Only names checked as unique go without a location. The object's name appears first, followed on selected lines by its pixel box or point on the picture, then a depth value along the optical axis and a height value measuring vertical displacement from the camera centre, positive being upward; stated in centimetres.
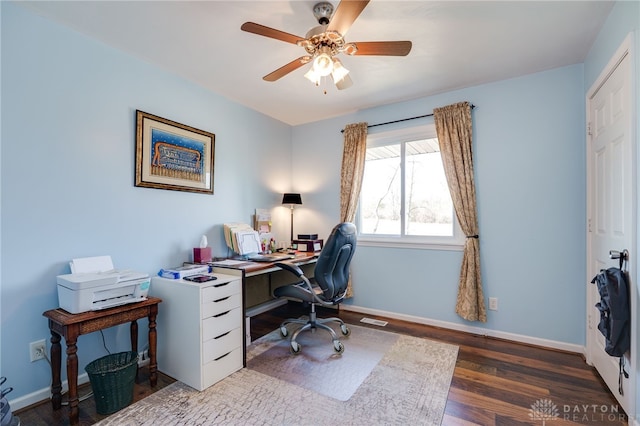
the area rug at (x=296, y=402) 156 -116
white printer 162 -44
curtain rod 296 +106
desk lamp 363 +20
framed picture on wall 225 +52
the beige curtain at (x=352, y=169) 331 +55
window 296 +23
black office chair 230 -55
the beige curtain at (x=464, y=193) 265 +21
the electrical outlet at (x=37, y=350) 171 -85
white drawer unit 186 -81
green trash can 160 -101
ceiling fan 154 +102
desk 238 -84
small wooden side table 153 -67
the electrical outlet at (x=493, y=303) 263 -85
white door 154 +16
